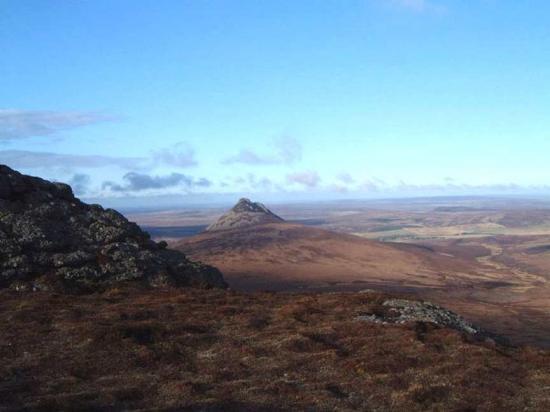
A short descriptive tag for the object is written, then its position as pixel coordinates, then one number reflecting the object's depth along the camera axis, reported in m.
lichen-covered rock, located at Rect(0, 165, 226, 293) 31.64
